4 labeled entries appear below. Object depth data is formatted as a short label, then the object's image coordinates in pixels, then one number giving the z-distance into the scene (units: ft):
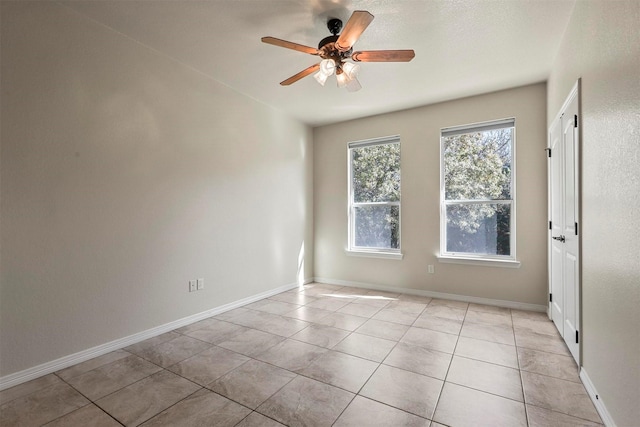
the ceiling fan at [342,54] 6.59
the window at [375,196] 14.42
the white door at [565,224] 7.00
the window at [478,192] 11.99
